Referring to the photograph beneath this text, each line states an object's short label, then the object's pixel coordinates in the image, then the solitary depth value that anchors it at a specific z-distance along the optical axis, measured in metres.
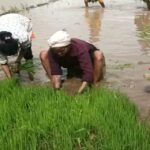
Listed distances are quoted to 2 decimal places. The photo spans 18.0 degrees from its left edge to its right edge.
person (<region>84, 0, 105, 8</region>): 17.41
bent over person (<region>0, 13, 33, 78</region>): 5.51
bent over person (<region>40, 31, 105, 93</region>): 5.46
